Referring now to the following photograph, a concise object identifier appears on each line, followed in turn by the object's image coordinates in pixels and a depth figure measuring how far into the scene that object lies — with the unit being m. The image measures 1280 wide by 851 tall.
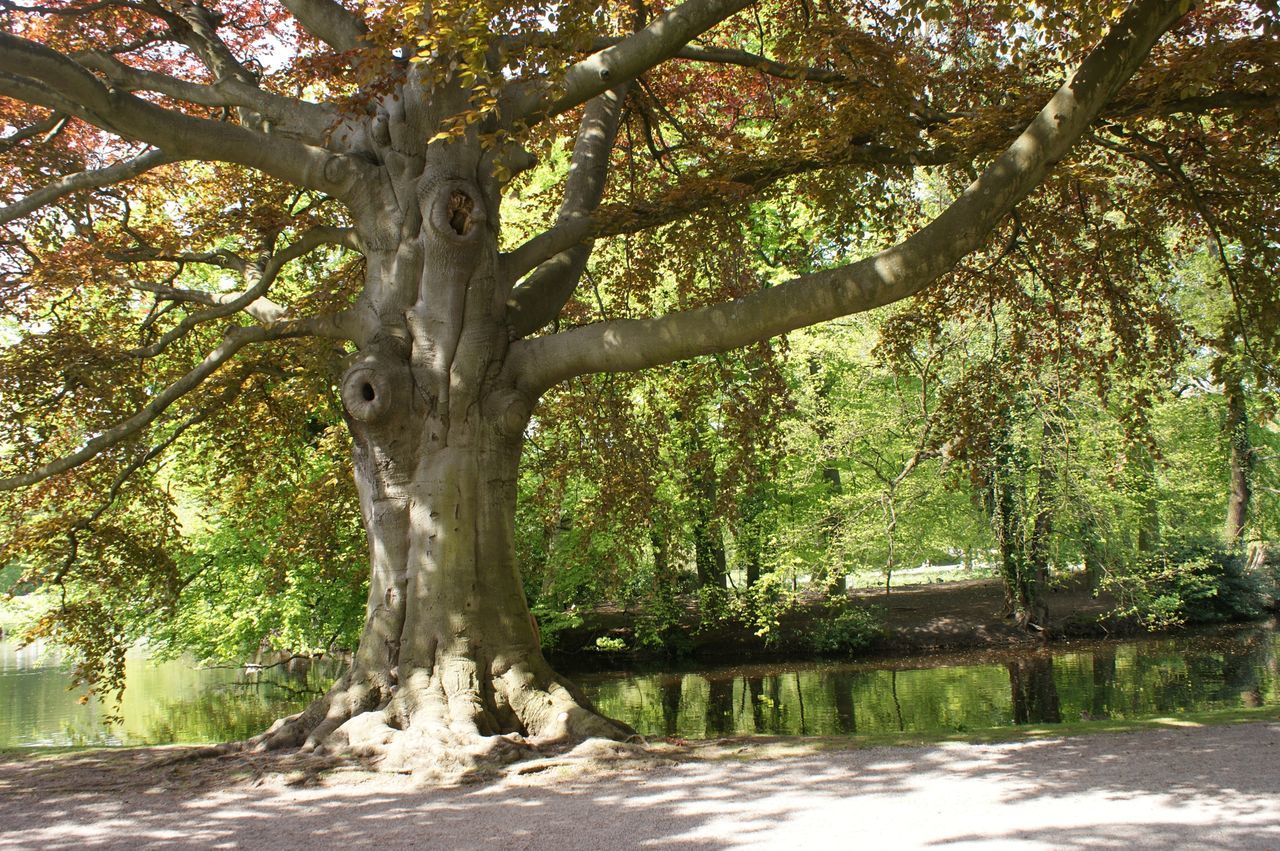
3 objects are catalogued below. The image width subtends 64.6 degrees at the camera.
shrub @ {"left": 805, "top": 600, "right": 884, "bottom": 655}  21.05
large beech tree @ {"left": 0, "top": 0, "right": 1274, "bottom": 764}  6.80
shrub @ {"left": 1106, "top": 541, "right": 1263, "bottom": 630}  18.81
